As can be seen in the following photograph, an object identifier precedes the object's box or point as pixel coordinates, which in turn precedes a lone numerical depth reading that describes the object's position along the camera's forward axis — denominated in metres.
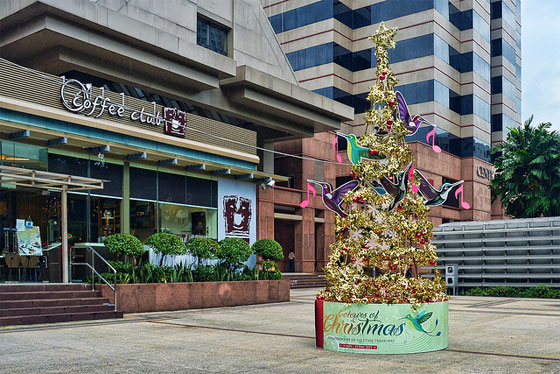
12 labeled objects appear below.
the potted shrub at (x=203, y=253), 21.92
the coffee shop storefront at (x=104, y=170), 20.47
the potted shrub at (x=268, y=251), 25.48
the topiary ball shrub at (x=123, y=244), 19.59
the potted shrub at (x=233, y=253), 23.06
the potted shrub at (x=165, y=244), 21.00
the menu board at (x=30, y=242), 20.22
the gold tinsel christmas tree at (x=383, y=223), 11.48
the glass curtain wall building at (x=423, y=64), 48.06
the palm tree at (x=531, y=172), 37.00
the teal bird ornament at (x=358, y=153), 12.50
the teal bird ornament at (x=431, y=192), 12.29
